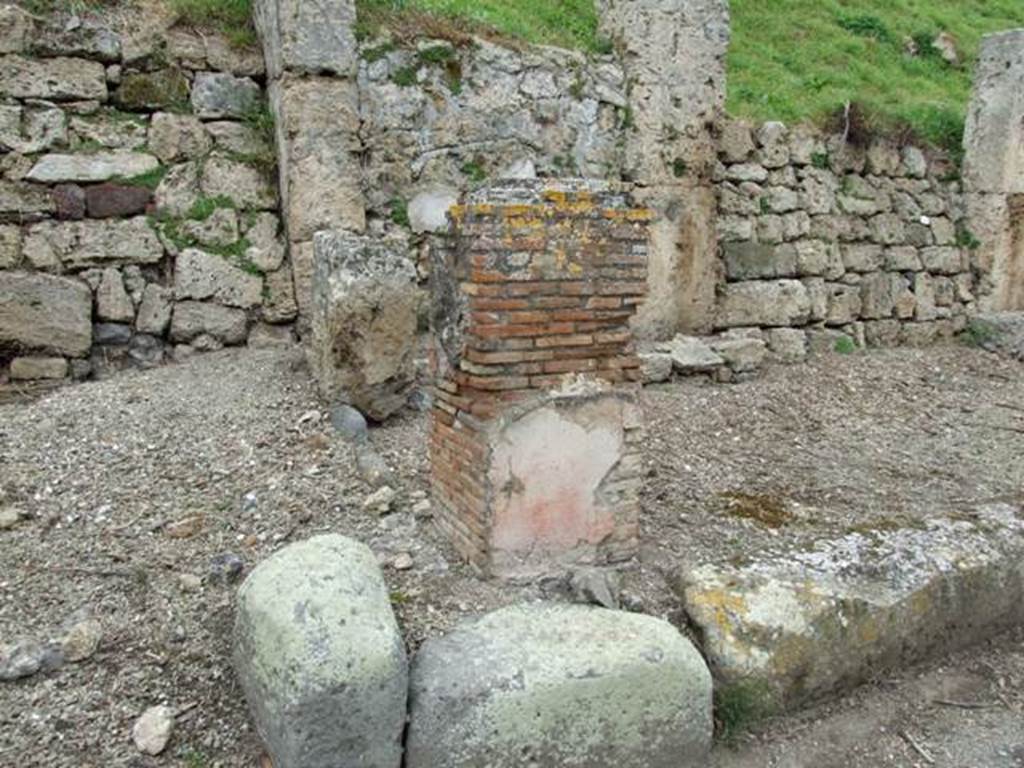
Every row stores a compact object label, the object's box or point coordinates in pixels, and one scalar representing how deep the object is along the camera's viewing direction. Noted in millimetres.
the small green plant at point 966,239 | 8359
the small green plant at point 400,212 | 5773
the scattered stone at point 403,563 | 3295
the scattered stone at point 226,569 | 3225
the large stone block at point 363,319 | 4398
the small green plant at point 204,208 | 5516
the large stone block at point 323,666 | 2357
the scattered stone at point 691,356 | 6340
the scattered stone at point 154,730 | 2570
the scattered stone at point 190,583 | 3178
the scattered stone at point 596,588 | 3195
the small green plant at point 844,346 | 7523
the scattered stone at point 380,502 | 3727
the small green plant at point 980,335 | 8109
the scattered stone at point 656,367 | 6172
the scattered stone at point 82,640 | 2814
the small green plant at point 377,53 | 5617
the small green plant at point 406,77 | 5695
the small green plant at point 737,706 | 2990
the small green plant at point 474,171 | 5930
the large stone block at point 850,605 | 3053
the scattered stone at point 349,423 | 4398
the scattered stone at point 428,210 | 5816
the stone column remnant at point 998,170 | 7848
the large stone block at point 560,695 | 2539
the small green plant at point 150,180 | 5359
